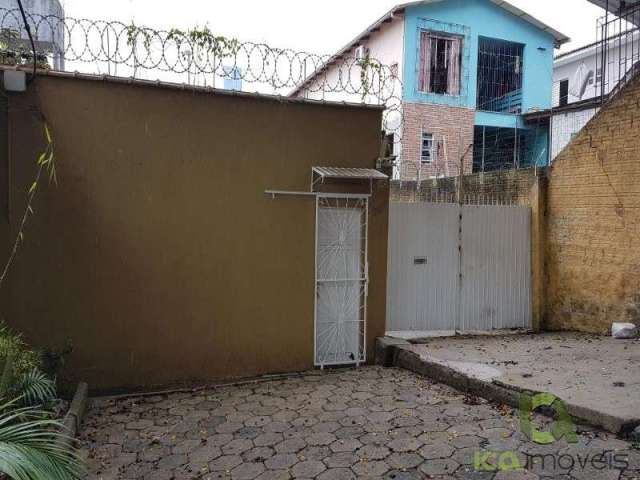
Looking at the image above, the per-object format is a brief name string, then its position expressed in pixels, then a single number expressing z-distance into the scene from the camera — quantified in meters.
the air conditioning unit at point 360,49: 15.84
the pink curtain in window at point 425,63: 14.64
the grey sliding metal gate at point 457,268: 6.92
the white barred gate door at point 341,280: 6.14
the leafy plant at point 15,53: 5.01
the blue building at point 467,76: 14.58
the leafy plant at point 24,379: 3.82
